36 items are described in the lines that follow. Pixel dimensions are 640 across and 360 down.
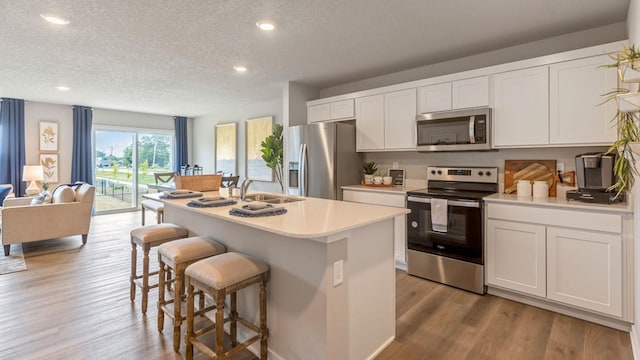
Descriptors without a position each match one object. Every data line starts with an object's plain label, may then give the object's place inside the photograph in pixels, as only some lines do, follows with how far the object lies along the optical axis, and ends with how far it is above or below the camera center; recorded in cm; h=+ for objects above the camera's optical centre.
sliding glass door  741 +42
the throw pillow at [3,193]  542 -20
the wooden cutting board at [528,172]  311 +5
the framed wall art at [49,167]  655 +29
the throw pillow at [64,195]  464 -21
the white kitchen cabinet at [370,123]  411 +74
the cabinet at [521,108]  288 +67
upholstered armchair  414 -52
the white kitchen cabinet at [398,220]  361 -47
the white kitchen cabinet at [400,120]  380 +72
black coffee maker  247 +0
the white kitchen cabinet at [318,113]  467 +101
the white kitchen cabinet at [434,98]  349 +91
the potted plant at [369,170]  441 +12
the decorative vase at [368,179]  439 +0
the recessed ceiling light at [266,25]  274 +137
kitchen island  170 -59
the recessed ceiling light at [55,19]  261 +137
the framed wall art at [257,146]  640 +71
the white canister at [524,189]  308 -11
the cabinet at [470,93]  323 +90
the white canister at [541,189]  297 -11
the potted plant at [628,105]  130 +31
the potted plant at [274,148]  516 +51
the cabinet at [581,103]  257 +63
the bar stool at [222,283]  176 -60
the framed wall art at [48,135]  652 +96
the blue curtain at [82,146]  683 +76
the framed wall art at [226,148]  724 +76
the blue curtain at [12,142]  607 +76
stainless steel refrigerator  414 +27
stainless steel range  299 -50
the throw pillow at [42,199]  477 -27
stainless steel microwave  321 +52
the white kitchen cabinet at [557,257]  236 -65
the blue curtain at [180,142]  848 +102
